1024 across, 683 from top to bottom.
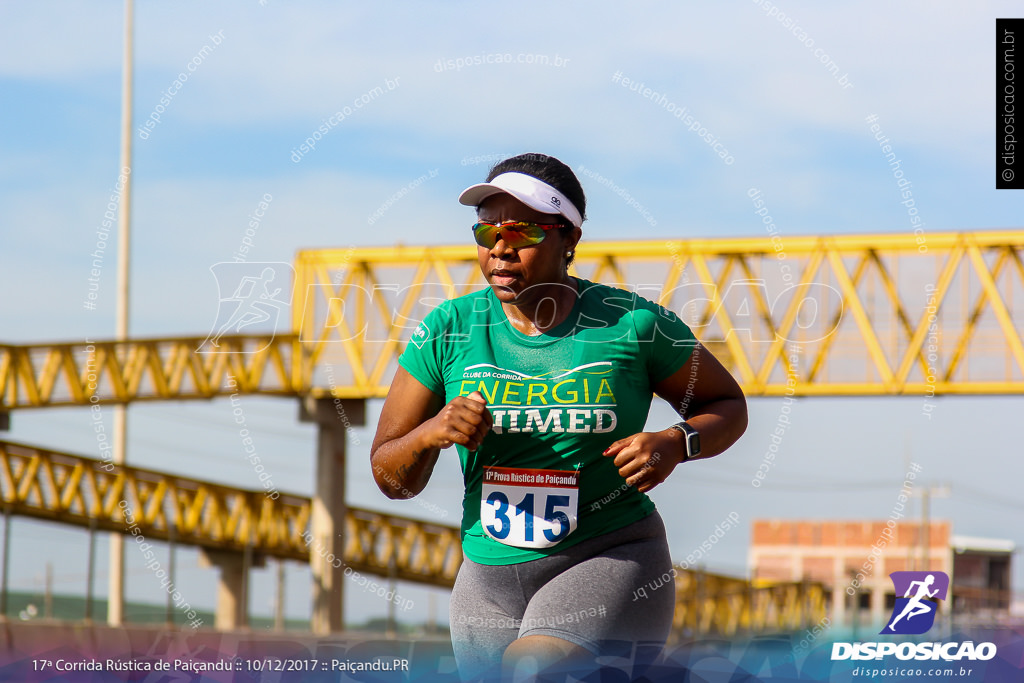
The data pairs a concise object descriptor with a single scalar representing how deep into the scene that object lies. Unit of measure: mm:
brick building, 77438
